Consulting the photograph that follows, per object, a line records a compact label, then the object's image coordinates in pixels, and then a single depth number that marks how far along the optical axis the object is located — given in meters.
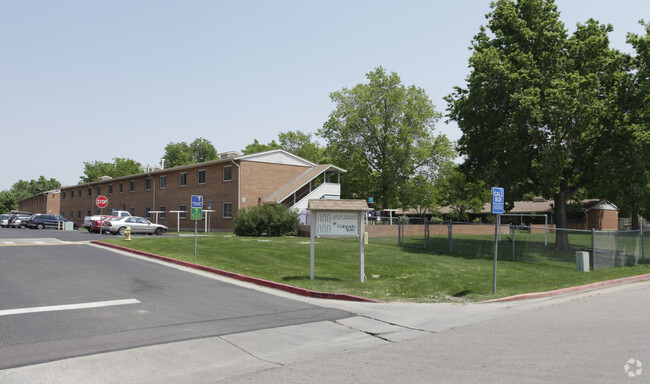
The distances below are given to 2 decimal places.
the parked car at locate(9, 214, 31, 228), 53.15
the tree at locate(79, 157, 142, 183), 111.31
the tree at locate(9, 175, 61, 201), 167.12
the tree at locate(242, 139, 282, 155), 84.06
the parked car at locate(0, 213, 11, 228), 58.67
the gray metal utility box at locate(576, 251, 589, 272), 18.31
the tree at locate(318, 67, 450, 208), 50.56
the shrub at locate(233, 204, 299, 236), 31.08
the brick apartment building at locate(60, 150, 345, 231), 38.44
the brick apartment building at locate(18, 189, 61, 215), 86.25
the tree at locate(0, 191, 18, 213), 140.50
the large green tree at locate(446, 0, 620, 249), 25.25
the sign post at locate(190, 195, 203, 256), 18.98
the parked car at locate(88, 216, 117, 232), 35.19
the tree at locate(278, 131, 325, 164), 85.88
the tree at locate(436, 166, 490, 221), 61.47
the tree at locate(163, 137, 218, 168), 105.76
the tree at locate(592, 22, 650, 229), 24.81
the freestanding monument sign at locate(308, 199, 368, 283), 13.90
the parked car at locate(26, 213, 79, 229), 47.81
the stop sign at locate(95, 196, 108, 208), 32.84
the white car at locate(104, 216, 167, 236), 33.19
